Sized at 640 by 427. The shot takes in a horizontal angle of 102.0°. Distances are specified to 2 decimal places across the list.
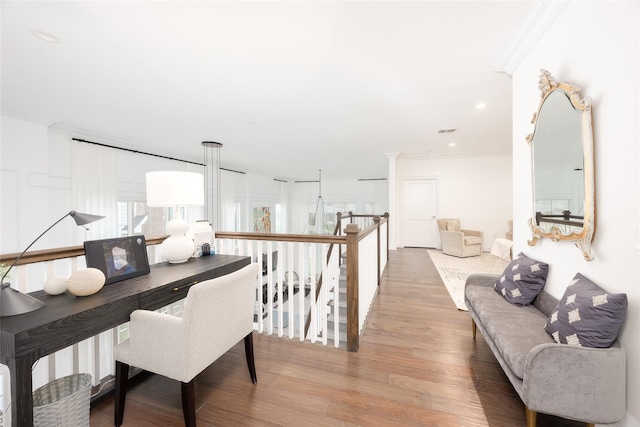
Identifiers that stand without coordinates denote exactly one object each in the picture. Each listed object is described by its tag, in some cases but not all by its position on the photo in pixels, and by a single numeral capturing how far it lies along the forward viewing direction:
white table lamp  1.90
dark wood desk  0.97
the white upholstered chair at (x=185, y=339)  1.30
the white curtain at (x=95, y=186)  4.05
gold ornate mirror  1.47
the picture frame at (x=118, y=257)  1.52
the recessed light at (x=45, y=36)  1.86
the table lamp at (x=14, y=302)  1.07
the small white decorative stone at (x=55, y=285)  1.35
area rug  3.50
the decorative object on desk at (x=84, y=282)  1.32
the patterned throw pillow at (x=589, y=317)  1.20
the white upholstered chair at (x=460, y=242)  5.70
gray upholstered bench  1.17
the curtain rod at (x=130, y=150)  4.19
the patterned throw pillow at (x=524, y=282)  1.93
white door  6.85
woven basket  1.16
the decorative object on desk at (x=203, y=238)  2.35
